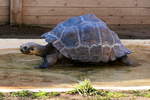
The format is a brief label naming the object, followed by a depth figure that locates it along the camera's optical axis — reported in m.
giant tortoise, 7.62
